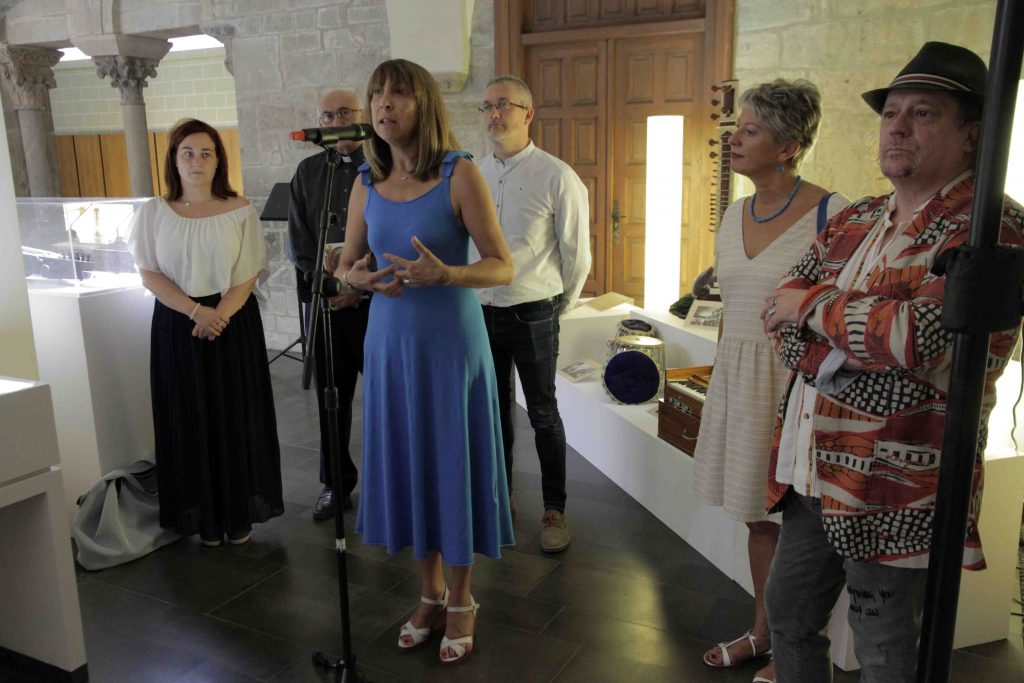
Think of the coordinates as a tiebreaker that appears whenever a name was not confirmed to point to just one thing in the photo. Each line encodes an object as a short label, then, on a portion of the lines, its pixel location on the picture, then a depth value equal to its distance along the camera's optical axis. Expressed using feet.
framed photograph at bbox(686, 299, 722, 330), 13.57
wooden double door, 18.92
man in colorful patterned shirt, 4.12
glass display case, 11.35
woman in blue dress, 7.02
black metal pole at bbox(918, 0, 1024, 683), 2.26
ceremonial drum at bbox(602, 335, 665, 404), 12.84
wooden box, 10.29
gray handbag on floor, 10.02
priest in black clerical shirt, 10.75
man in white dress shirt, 10.12
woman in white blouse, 9.94
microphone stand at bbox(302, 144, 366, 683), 6.33
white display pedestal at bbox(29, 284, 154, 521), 10.70
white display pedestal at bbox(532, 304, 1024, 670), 7.80
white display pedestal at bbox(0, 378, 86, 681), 7.20
